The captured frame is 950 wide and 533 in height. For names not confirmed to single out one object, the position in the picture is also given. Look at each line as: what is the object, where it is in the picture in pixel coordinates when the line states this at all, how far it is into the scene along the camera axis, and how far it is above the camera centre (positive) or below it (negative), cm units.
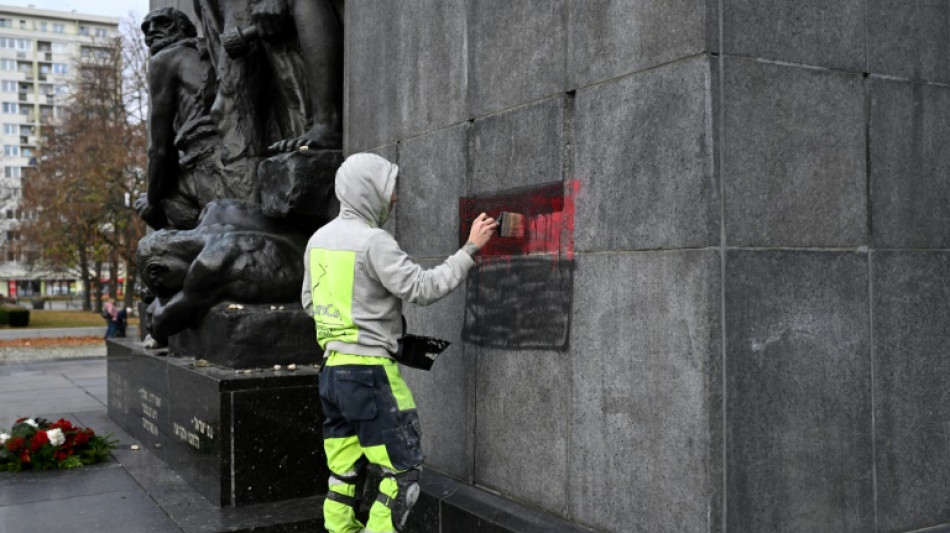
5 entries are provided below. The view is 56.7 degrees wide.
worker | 404 -27
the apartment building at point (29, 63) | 10212 +2510
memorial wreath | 699 -138
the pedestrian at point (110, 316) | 2491 -114
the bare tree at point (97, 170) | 3172 +393
